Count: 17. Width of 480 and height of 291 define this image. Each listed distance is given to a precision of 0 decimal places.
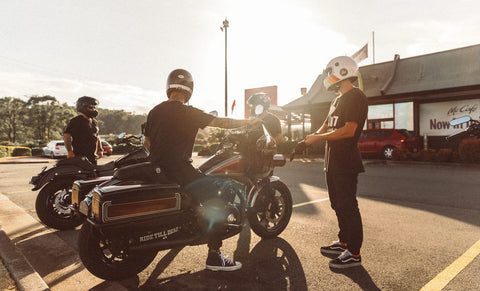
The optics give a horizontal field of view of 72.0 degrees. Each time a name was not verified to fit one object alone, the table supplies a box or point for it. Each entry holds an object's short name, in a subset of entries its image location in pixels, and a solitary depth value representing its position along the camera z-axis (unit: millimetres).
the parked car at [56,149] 24109
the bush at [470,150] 13211
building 19609
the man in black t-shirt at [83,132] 5301
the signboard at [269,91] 37350
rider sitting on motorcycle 3104
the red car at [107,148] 25656
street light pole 25844
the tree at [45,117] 47875
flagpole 36156
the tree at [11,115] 48188
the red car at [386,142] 16859
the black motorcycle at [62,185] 4605
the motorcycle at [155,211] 2664
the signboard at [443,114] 19984
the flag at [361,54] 24797
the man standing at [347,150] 3305
